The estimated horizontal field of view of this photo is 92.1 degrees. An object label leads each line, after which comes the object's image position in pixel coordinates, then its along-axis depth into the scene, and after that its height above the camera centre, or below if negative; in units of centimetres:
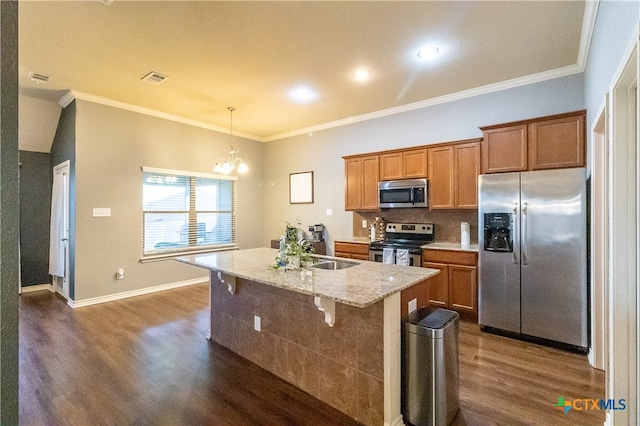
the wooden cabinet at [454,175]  383 +48
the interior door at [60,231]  452 -28
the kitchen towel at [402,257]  394 -57
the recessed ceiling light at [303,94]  409 +163
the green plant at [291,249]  243 -30
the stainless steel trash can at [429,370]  182 -95
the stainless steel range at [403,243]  393 -43
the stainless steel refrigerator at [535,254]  285 -42
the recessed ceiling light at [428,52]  303 +161
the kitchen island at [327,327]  183 -83
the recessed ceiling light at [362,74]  353 +161
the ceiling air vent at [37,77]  359 +162
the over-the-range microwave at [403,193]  419 +26
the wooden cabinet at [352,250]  452 -57
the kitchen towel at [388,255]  405 -57
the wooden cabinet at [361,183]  471 +47
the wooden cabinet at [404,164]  424 +68
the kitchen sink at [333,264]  274 -47
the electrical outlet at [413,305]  211 -65
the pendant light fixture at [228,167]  424 +63
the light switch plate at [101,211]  441 +2
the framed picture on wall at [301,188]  592 +48
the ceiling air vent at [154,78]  360 +162
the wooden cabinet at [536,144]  302 +71
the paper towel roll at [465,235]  394 -30
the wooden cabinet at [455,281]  357 -83
